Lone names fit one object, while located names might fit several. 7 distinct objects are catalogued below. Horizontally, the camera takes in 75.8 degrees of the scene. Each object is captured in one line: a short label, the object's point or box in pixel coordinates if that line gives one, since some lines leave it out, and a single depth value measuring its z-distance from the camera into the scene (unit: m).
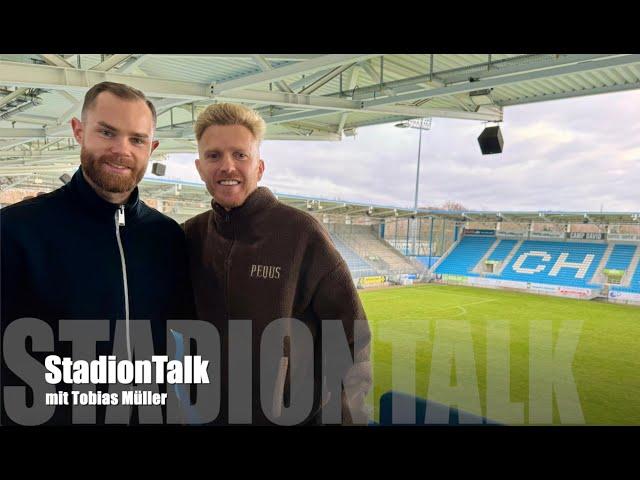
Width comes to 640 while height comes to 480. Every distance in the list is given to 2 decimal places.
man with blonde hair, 1.53
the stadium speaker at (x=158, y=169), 9.41
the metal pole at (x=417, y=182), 30.05
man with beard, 1.40
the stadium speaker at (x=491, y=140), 6.00
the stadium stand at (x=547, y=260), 24.41
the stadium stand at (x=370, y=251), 29.38
